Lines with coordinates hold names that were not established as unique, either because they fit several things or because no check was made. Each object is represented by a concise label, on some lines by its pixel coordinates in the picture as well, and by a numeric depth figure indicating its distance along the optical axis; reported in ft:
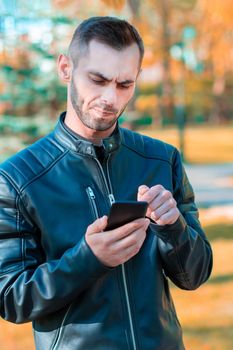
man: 4.81
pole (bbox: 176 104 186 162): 54.25
